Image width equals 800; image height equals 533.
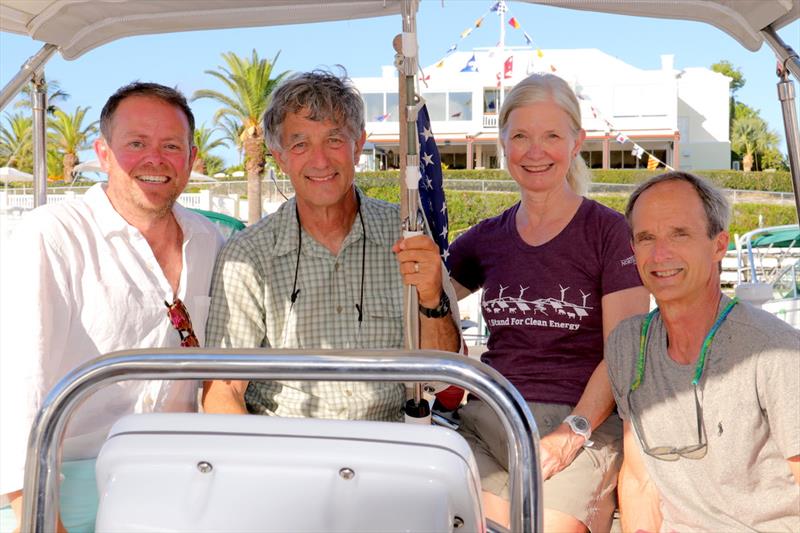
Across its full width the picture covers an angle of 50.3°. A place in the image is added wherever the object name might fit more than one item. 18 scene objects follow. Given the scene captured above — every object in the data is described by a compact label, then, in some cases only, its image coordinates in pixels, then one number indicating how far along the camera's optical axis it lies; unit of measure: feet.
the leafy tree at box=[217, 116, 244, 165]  129.04
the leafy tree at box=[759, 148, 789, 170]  181.16
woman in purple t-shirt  8.73
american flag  9.81
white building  149.41
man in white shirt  8.13
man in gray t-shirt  7.25
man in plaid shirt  9.35
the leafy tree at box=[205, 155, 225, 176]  171.32
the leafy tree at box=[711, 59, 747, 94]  225.97
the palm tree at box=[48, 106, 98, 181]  136.05
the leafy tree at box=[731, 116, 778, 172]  188.34
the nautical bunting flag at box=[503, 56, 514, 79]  119.24
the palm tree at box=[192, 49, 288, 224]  111.04
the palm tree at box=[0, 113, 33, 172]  155.43
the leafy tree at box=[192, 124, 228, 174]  149.79
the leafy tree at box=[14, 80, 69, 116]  152.33
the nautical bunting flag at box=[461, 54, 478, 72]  90.41
